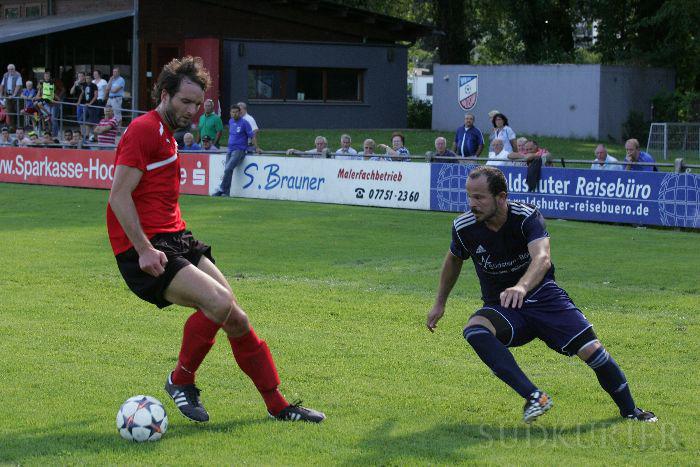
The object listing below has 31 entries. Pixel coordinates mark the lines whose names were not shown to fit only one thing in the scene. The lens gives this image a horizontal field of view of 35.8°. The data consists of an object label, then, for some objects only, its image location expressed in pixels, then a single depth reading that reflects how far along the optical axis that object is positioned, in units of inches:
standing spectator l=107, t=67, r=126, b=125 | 1174.3
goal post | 1192.8
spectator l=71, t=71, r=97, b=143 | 1160.2
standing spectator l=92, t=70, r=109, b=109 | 1181.1
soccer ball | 228.1
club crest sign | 1128.6
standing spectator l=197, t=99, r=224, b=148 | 984.9
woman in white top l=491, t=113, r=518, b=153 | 788.5
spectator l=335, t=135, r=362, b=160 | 857.5
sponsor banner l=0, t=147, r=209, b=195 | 950.4
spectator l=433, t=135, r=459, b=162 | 810.2
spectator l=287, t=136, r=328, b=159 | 877.8
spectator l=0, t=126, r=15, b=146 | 1129.4
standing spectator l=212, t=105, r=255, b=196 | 899.4
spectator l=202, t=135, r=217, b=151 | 967.6
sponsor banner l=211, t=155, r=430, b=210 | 818.2
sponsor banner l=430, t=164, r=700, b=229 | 674.8
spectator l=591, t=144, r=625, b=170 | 713.0
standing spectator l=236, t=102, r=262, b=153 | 901.8
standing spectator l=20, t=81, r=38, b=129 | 1212.3
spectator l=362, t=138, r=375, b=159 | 845.8
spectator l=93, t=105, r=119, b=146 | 1047.6
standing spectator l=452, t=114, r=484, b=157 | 829.5
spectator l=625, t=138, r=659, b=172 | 701.3
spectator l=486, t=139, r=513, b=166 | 767.7
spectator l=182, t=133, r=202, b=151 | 965.2
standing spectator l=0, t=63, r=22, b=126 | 1242.6
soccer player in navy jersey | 241.4
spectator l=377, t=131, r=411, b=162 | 829.8
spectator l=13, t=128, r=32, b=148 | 1091.9
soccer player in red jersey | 231.9
